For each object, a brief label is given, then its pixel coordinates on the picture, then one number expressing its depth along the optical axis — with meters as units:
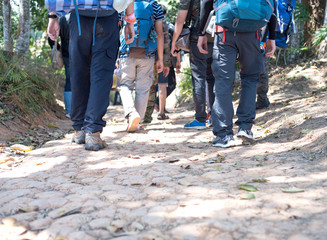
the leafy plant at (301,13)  8.19
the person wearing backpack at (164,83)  6.00
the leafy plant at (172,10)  10.30
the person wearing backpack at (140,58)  4.83
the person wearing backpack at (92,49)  3.50
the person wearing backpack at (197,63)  4.82
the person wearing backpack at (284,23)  5.22
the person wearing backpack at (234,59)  3.60
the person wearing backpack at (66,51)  5.89
